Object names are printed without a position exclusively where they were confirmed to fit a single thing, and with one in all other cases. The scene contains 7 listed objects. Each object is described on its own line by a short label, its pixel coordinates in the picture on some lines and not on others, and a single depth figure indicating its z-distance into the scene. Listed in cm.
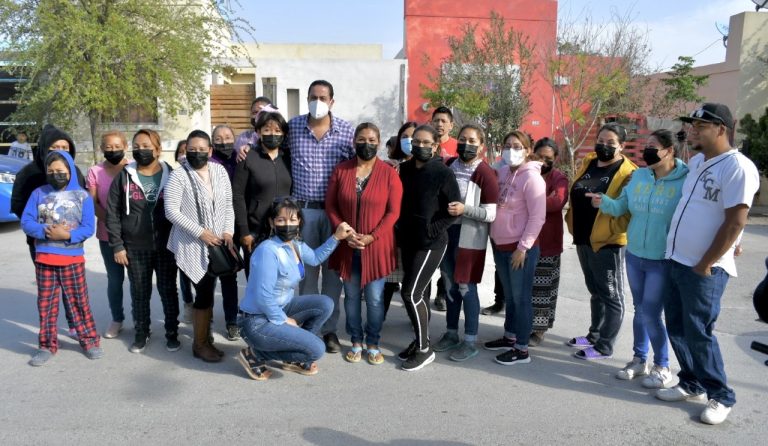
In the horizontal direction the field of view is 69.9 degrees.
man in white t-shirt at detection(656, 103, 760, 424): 327
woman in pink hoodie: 430
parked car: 950
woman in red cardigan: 428
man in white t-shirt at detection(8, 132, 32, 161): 1198
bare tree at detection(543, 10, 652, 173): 1387
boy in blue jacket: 429
